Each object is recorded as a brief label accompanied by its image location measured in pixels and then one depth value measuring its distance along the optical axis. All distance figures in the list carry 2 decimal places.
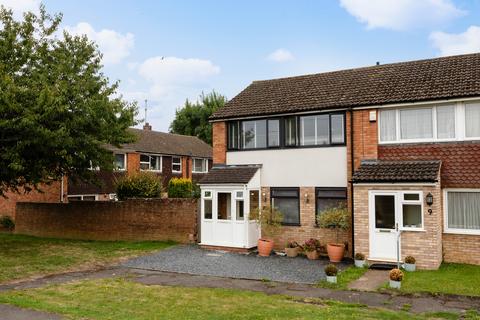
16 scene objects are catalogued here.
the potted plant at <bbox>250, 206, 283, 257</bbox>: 16.34
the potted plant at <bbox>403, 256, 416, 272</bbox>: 13.15
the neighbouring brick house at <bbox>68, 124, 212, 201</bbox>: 28.11
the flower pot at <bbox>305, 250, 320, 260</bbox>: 15.66
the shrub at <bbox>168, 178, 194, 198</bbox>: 24.81
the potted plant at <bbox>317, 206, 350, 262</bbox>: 15.05
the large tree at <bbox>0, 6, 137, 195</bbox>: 15.00
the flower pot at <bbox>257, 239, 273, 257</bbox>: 16.33
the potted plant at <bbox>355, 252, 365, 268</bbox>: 14.05
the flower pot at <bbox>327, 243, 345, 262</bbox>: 15.05
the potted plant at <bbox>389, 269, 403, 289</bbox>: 11.22
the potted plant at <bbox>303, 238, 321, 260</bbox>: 15.68
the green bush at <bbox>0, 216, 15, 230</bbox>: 25.07
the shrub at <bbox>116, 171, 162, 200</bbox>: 22.00
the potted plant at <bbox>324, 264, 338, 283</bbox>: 11.96
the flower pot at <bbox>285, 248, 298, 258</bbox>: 16.20
